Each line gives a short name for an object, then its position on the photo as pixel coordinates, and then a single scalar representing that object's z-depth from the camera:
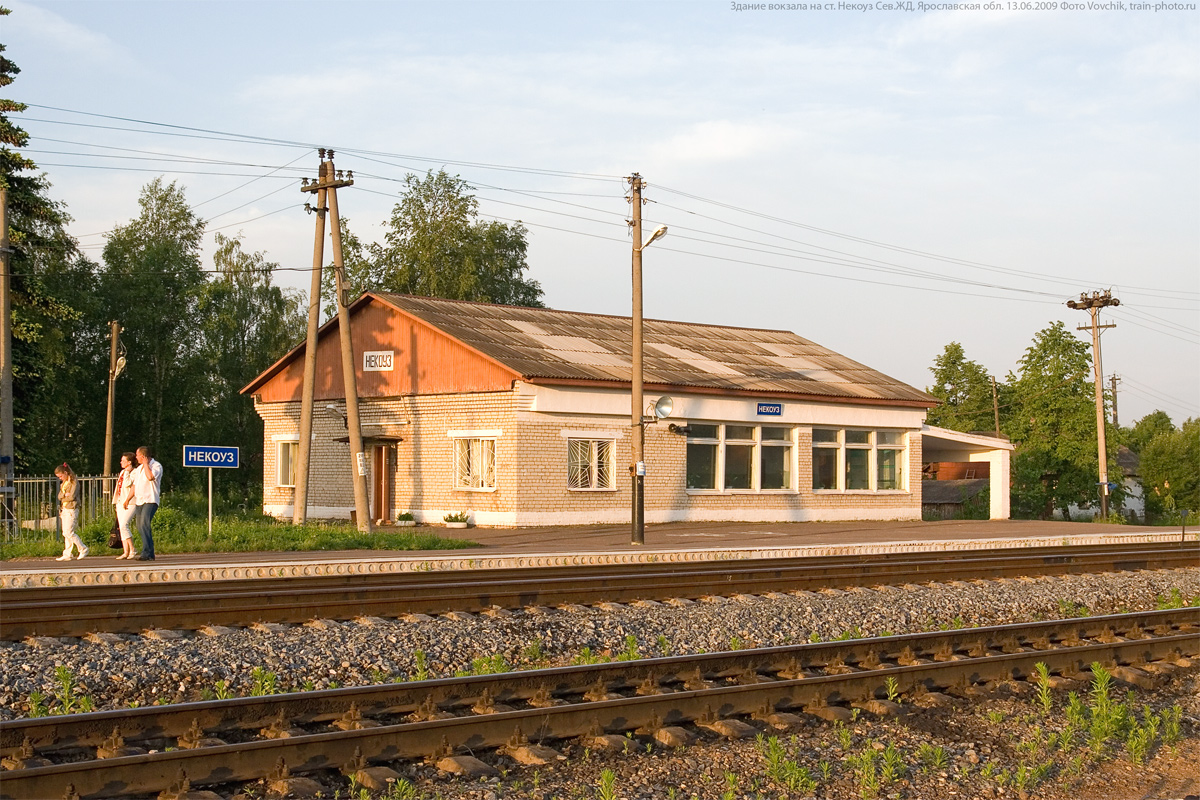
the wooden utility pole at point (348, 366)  26.20
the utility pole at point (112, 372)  41.66
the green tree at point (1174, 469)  67.75
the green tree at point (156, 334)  53.06
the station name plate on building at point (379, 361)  33.12
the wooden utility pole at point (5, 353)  25.25
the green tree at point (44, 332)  29.84
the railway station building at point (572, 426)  29.41
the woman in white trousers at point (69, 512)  18.78
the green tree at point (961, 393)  79.94
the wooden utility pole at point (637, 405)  24.58
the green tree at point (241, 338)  55.28
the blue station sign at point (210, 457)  21.56
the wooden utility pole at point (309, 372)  27.08
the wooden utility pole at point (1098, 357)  44.85
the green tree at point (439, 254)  62.25
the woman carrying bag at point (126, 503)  18.05
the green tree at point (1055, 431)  56.34
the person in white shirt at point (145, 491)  17.67
